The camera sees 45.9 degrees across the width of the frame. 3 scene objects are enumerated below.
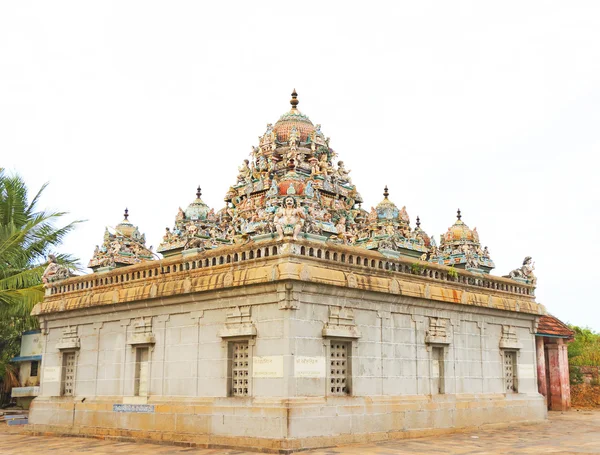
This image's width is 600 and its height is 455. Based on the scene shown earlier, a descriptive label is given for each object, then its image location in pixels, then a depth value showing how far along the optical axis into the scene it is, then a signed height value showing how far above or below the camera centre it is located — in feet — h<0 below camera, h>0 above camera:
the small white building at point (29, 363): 94.27 +0.99
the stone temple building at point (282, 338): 52.01 +2.95
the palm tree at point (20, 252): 85.05 +15.03
